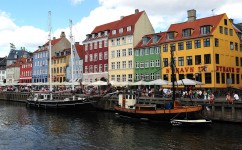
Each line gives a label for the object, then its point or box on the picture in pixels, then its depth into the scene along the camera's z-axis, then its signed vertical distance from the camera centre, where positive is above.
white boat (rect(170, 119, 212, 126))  31.59 -3.50
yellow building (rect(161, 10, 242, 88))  52.75 +6.50
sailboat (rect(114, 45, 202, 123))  33.53 -2.44
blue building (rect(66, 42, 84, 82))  82.38 +6.26
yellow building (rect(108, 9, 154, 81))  69.00 +10.35
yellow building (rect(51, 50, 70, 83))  89.31 +6.79
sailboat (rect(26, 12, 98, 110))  48.84 -2.20
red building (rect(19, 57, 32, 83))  109.38 +6.35
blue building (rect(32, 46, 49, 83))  99.44 +7.71
